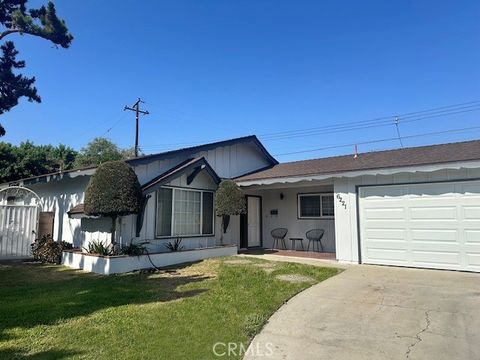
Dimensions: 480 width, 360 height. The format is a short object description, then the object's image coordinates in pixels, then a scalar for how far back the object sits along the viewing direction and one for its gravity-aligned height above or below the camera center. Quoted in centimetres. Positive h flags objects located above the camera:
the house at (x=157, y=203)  1126 +68
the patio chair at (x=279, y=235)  1498 -54
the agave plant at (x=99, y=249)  1009 -80
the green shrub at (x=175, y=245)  1162 -80
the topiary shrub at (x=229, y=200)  1287 +83
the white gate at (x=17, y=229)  1239 -27
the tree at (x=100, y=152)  4048 +884
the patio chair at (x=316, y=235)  1366 -51
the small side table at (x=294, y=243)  1463 -88
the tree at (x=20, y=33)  1295 +706
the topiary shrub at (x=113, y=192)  954 +82
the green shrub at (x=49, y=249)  1169 -96
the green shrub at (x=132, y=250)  1008 -82
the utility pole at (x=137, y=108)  2891 +944
